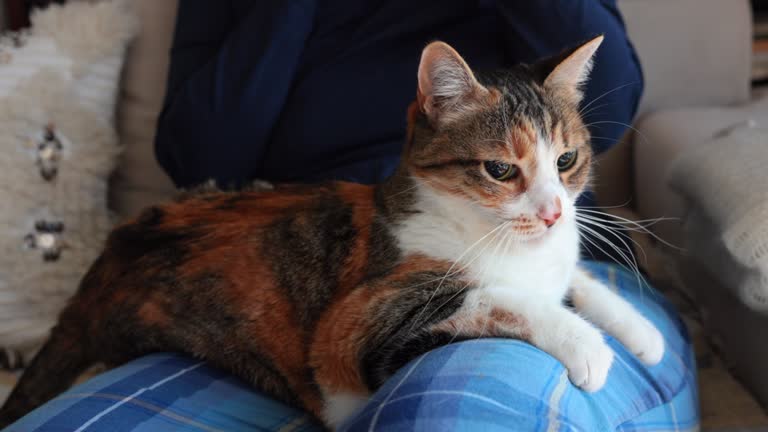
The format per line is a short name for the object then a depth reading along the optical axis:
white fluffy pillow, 0.96
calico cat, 0.78
